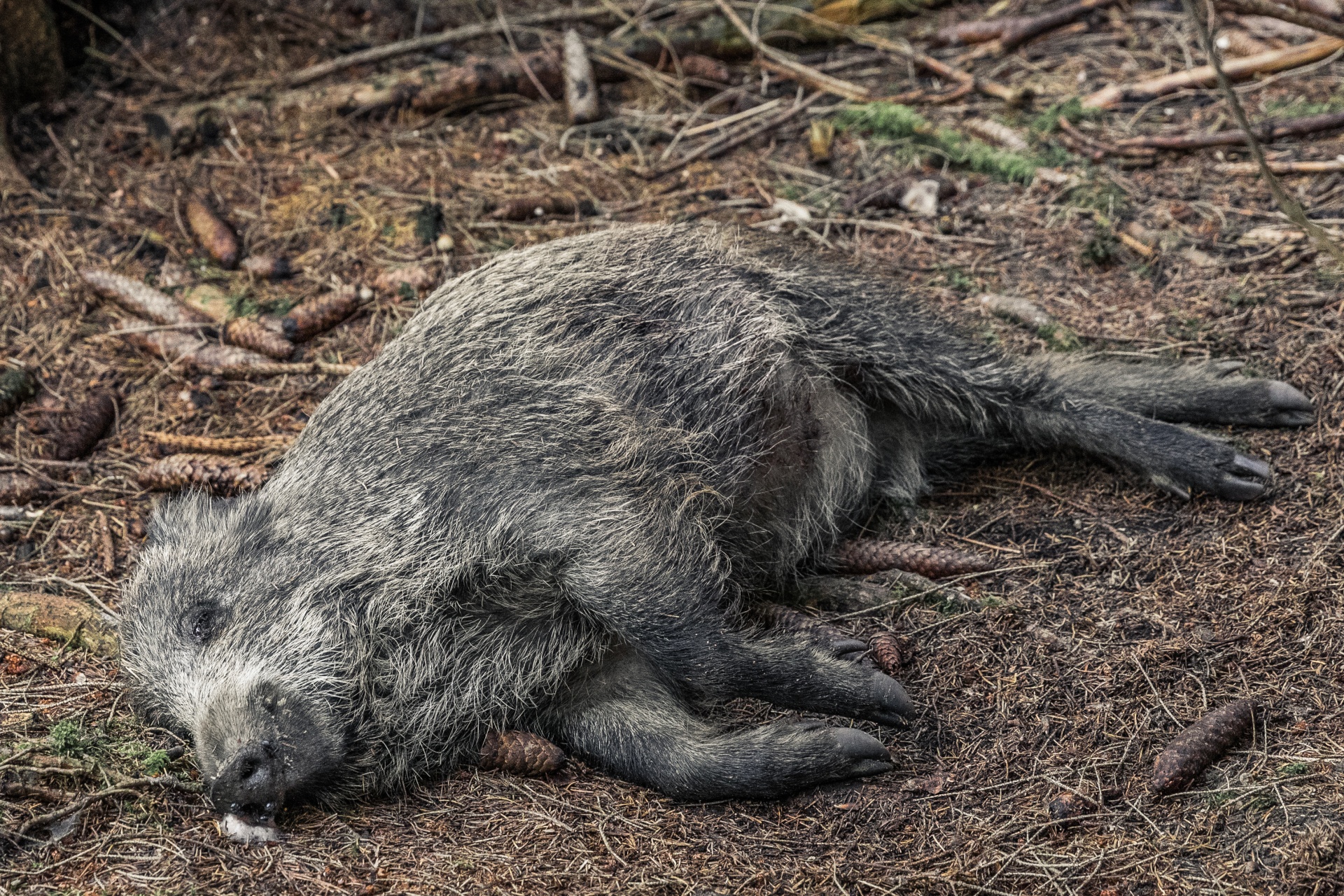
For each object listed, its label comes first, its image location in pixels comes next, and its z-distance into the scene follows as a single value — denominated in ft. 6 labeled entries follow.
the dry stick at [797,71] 21.54
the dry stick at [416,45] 22.26
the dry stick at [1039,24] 22.57
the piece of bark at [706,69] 22.56
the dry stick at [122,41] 22.17
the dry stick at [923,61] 20.85
